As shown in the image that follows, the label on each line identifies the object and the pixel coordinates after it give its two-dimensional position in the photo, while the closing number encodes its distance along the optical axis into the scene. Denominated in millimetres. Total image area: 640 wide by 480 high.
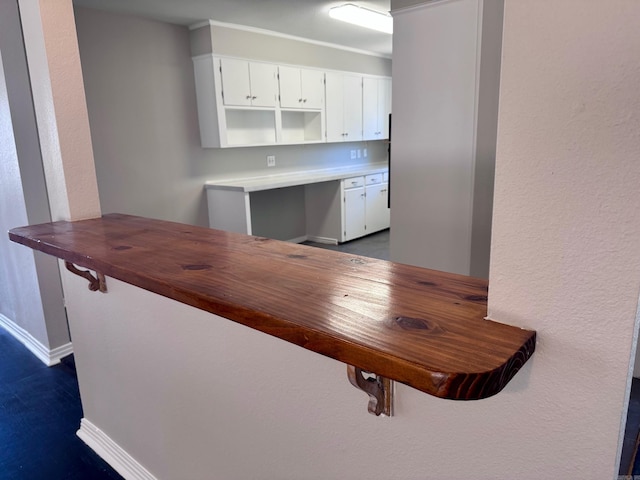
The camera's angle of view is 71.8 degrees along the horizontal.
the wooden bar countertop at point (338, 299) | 586
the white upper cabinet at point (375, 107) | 5652
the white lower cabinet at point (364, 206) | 5230
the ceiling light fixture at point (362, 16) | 3627
